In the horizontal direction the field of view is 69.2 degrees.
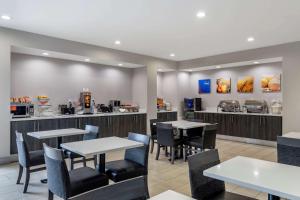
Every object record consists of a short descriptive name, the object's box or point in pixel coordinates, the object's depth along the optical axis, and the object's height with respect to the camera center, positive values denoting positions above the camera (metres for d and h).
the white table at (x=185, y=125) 4.44 -0.54
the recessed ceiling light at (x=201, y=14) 3.61 +1.45
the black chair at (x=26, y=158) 3.09 -0.85
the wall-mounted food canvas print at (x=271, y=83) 6.52 +0.50
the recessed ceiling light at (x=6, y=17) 3.82 +1.49
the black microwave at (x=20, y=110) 4.68 -0.21
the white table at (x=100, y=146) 2.47 -0.57
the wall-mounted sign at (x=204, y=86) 8.21 +0.53
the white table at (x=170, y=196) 1.36 -0.61
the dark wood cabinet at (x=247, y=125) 6.00 -0.75
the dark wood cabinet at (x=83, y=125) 4.64 -0.62
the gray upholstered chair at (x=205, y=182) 1.80 -0.71
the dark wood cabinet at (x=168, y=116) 7.58 -0.56
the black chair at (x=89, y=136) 3.62 -0.62
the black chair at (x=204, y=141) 4.30 -0.86
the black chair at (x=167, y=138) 4.50 -0.81
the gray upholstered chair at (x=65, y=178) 2.07 -0.85
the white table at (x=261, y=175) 1.43 -0.58
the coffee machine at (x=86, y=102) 6.04 -0.05
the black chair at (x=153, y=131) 5.41 -0.78
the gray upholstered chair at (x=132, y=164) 2.70 -0.86
